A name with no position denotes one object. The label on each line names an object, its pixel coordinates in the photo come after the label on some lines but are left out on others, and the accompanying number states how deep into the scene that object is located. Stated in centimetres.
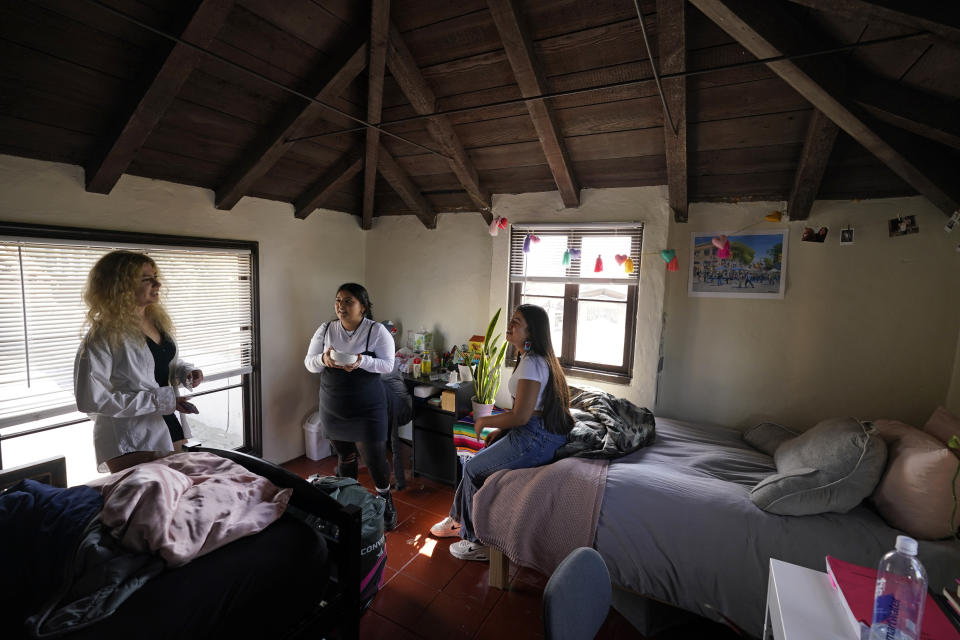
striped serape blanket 324
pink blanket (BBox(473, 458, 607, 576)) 219
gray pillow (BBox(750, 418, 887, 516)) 188
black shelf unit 358
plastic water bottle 114
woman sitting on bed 244
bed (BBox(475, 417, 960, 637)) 182
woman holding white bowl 300
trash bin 397
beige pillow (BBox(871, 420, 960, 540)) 171
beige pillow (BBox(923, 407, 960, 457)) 204
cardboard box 348
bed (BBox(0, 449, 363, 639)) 125
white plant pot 318
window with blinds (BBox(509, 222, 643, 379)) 331
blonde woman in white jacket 203
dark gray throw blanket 252
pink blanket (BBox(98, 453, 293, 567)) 138
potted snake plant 341
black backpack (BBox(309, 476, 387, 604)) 204
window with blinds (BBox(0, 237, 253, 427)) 241
